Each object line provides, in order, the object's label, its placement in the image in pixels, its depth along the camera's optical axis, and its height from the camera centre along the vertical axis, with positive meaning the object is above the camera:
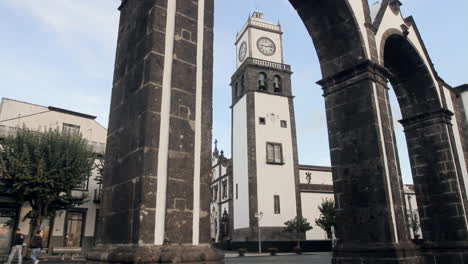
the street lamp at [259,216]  23.17 +1.04
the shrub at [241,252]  19.28 -1.05
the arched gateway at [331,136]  3.41 +1.39
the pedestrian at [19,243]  10.04 -0.22
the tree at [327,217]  23.09 +0.91
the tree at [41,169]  14.73 +2.82
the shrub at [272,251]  20.69 -1.11
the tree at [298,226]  23.55 +0.39
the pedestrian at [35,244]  10.08 -0.26
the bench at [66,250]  17.07 -0.79
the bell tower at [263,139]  24.55 +6.93
